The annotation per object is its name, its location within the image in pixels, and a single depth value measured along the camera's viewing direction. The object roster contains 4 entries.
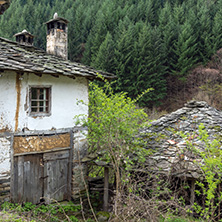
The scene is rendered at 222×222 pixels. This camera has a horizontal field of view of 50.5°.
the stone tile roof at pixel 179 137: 6.75
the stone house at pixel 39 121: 7.09
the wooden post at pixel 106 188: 7.88
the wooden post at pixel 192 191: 6.61
